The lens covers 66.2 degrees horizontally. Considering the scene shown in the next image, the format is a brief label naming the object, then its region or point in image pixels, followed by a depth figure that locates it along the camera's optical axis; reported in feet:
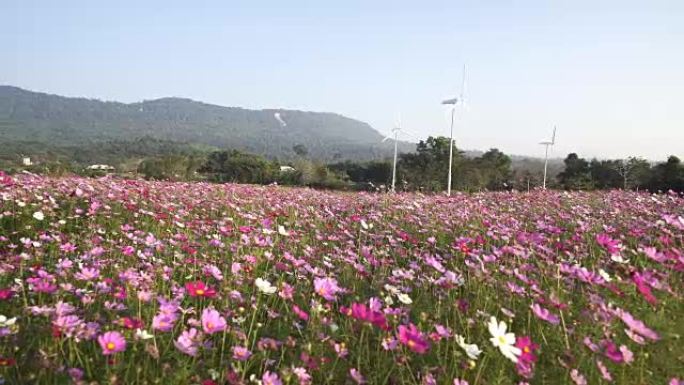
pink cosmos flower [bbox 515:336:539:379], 5.83
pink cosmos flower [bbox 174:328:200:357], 5.89
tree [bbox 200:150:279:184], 183.52
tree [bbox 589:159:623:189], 126.20
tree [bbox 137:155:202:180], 162.18
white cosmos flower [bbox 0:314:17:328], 6.40
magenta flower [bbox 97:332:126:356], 5.66
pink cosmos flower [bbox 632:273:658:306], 6.99
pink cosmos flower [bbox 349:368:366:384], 5.91
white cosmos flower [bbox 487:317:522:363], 5.74
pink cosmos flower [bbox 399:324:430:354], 5.89
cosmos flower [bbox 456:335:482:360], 6.22
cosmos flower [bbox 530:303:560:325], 6.93
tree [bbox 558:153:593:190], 131.25
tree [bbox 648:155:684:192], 94.09
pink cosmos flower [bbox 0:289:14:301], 6.79
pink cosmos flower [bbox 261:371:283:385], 5.98
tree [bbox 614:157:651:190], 114.01
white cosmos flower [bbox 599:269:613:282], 8.18
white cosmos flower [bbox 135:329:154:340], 6.03
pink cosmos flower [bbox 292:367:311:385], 5.95
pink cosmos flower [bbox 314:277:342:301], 8.41
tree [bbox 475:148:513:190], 148.05
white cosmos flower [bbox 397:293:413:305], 8.38
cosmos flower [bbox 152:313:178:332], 6.04
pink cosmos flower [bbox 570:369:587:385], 6.04
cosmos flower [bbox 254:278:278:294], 7.84
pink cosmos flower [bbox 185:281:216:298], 7.13
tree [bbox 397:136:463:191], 143.02
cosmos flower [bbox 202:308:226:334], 6.57
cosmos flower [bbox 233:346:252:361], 6.03
